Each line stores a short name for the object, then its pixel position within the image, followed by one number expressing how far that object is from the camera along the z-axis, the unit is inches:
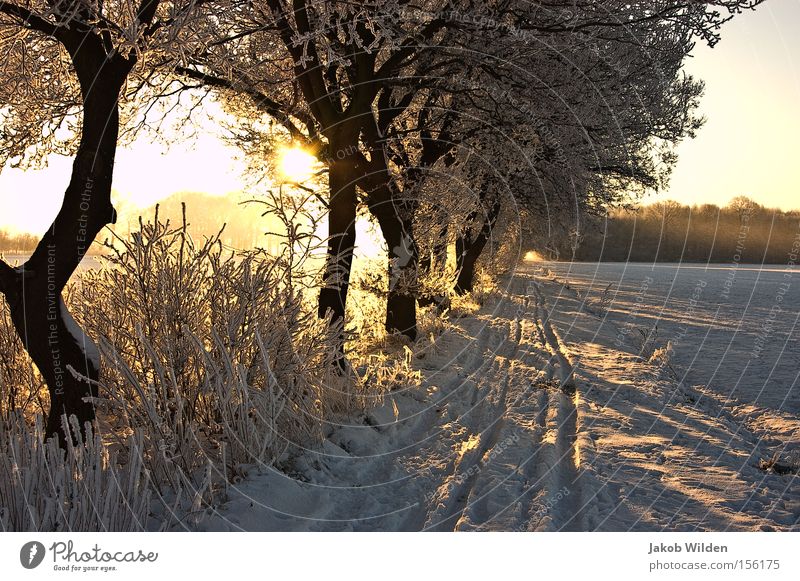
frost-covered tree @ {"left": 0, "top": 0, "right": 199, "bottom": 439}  230.7
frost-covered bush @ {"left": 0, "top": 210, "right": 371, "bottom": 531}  150.1
